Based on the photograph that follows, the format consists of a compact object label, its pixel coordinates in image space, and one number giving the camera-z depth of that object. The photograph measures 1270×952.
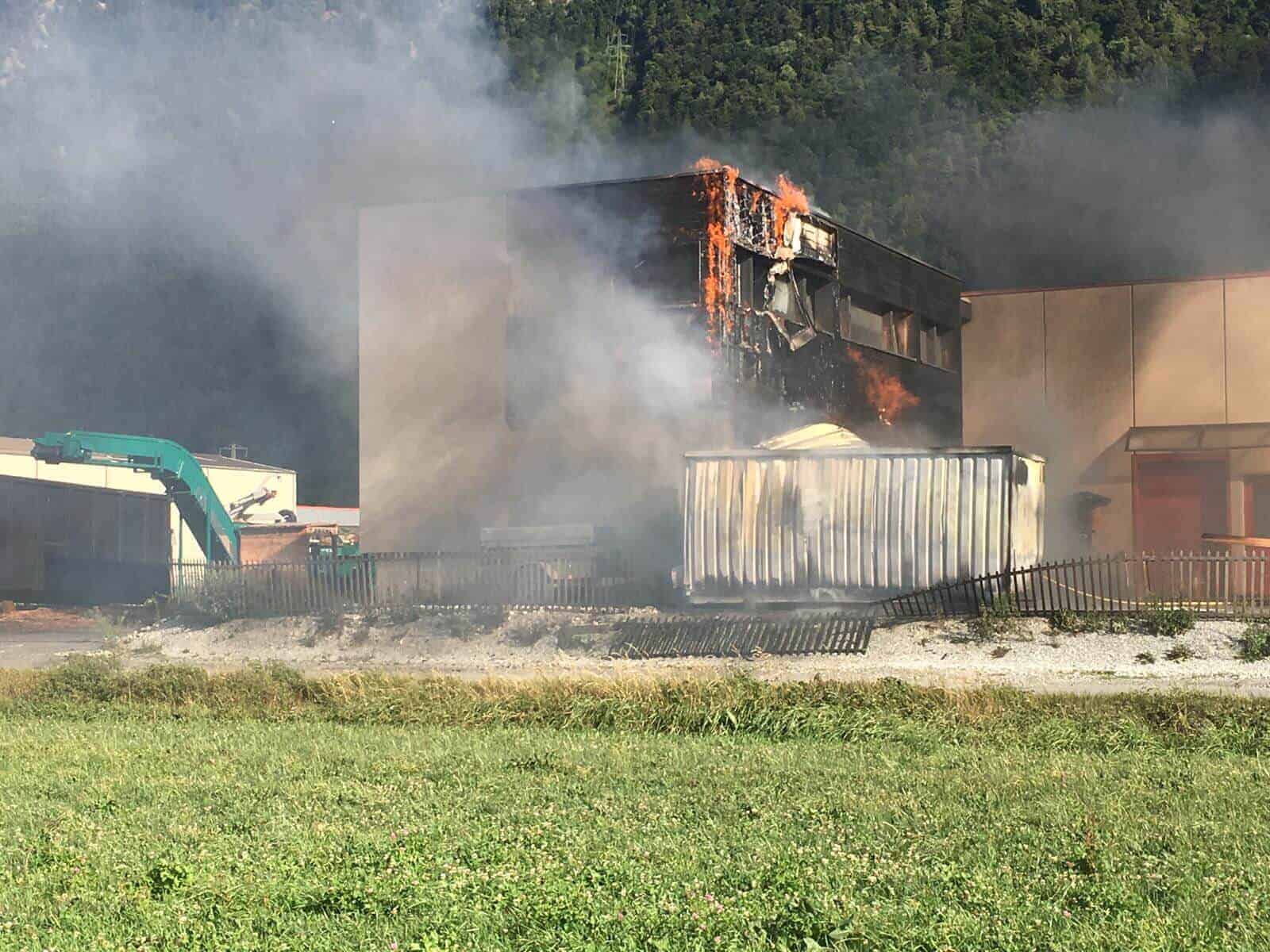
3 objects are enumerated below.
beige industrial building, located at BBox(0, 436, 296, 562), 40.59
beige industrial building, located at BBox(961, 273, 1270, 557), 34.44
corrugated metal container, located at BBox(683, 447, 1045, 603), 21.97
